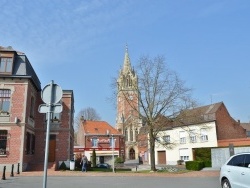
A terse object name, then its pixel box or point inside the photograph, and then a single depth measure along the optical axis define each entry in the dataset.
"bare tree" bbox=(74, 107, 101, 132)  74.01
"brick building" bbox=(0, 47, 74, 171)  24.30
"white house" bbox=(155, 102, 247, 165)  43.47
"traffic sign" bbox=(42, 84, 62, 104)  7.21
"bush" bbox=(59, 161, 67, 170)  27.63
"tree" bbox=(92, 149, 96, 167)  44.99
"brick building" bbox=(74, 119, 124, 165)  54.82
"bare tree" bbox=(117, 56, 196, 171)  28.45
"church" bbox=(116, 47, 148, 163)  29.73
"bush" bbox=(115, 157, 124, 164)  55.42
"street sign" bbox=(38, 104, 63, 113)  7.16
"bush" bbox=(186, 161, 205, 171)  29.57
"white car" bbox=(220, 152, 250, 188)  8.89
